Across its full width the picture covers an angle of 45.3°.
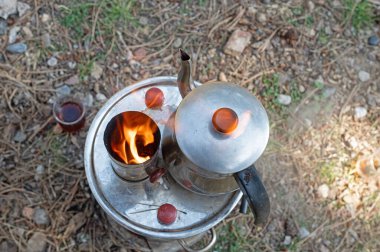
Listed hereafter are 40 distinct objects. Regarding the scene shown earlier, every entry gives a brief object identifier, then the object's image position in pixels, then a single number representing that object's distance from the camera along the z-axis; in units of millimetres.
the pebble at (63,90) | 1683
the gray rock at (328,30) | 1930
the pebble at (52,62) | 1717
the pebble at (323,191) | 1710
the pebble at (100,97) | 1691
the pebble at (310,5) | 1942
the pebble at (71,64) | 1725
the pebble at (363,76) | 1892
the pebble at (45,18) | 1758
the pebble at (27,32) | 1731
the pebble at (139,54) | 1771
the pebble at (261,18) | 1873
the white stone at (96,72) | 1720
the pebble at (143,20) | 1823
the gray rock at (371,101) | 1859
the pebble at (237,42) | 1809
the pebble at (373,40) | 1937
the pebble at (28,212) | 1537
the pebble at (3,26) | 1723
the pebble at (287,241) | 1634
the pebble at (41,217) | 1539
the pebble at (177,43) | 1803
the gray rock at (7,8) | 1730
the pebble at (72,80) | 1702
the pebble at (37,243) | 1511
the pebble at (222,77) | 1773
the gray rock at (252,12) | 1874
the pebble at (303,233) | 1648
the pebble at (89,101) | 1680
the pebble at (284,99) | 1795
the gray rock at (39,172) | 1580
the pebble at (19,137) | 1613
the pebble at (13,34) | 1717
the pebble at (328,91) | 1845
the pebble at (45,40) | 1732
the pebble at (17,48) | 1706
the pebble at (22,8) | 1755
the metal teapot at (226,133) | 986
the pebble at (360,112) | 1837
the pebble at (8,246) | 1502
